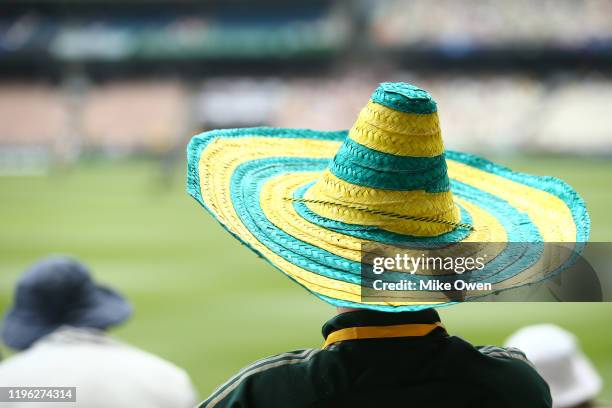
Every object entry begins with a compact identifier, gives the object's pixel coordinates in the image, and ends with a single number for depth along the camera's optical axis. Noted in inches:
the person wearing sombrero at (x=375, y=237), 93.2
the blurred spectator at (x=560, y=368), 213.3
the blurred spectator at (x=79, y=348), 181.8
